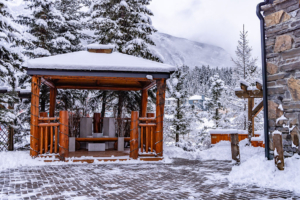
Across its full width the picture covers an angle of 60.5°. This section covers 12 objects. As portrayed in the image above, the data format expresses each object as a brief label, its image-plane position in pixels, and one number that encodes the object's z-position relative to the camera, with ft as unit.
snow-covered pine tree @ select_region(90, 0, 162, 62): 39.91
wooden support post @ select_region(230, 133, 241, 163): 18.11
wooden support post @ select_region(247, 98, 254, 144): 34.01
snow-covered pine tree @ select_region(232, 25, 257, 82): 60.03
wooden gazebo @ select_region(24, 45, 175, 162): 22.24
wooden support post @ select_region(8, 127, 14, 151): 29.08
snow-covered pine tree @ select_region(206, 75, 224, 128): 79.97
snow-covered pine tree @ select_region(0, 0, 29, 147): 30.94
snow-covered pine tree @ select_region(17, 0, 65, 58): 37.70
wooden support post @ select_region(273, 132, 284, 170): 14.93
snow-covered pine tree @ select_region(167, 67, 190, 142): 66.33
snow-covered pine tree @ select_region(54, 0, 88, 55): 41.00
